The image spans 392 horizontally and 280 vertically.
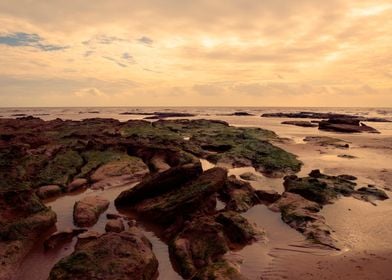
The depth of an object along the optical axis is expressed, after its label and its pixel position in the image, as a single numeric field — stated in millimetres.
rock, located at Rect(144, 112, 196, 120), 74000
